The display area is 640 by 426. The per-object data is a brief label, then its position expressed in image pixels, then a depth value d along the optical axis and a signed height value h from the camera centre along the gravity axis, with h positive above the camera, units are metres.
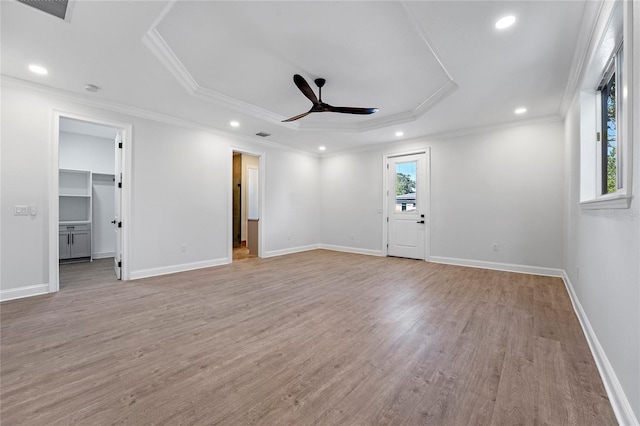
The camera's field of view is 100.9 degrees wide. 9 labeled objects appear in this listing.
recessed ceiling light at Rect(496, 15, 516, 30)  2.18 +1.61
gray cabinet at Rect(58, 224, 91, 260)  5.46 -0.65
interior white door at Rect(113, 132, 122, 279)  4.18 +0.05
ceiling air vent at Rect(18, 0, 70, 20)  2.06 +1.64
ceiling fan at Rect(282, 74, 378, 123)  3.21 +1.43
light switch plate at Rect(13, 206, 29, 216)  3.32 +0.01
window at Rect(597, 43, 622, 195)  2.03 +0.75
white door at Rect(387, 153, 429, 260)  5.71 +0.17
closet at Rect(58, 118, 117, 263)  5.57 +0.45
